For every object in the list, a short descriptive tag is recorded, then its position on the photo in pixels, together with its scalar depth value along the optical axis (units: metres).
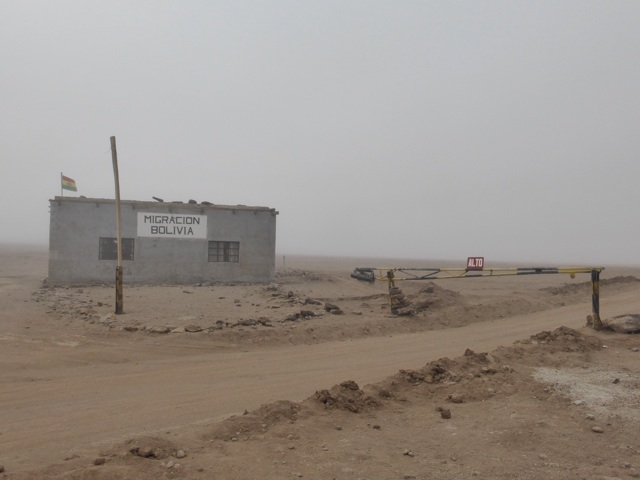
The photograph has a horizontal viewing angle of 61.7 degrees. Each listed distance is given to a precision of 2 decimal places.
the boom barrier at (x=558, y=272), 10.95
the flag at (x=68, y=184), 23.71
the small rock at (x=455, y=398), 6.45
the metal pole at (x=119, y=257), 14.27
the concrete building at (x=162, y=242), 22.77
